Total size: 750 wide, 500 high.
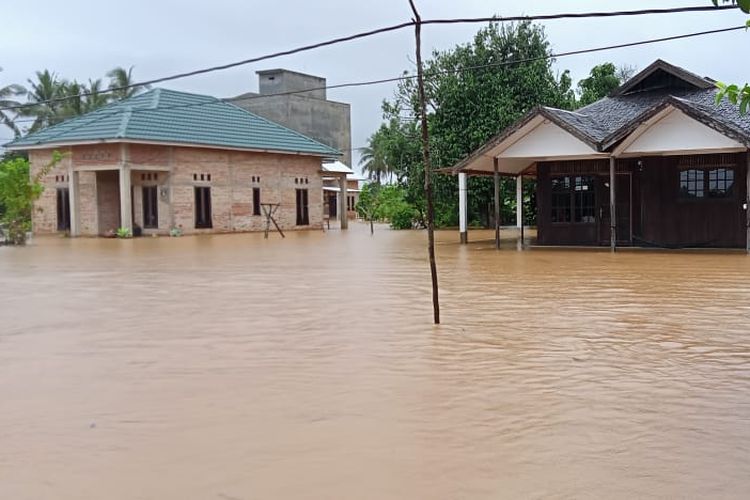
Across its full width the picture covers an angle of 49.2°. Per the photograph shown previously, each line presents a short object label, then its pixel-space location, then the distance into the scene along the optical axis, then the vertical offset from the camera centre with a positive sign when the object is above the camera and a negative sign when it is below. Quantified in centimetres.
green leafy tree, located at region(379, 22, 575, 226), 3275 +493
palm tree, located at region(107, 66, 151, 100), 4956 +887
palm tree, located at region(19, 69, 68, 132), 4838 +753
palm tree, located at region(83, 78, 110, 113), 4922 +758
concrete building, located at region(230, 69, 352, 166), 5375 +761
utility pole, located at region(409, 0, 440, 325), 865 +51
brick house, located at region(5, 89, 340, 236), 3170 +220
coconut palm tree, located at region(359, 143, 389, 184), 7319 +484
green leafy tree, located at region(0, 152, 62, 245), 2773 +97
